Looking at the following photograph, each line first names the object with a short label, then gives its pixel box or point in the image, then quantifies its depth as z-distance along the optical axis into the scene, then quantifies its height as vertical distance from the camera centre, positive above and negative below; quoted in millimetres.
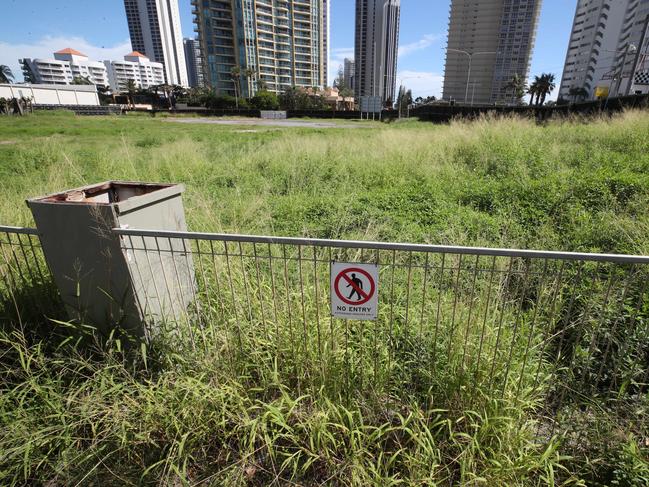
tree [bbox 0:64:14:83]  72562 +10693
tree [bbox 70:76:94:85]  100738 +12361
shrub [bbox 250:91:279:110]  59719 +3388
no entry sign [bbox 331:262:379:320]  1874 -942
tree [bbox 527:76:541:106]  68375 +5934
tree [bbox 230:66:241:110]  74250 +9847
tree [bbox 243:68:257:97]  75500 +10379
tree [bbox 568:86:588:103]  72250 +4979
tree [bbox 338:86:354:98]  90812 +7260
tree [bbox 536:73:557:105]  67000 +6368
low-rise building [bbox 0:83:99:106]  52719 +5166
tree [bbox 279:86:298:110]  68062 +4116
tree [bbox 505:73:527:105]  67562 +6253
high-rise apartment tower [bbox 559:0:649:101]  66188 +17318
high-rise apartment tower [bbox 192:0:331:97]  78688 +18890
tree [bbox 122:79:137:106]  75750 +7180
